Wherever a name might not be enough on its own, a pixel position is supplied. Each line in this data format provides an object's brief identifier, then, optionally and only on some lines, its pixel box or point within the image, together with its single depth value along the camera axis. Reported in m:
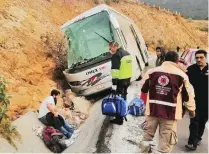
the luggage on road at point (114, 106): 10.03
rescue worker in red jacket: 7.14
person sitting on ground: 10.61
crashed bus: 14.27
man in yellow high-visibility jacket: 10.24
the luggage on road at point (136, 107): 11.10
